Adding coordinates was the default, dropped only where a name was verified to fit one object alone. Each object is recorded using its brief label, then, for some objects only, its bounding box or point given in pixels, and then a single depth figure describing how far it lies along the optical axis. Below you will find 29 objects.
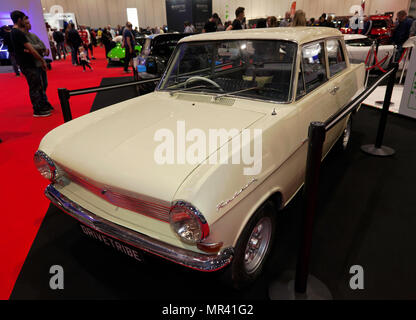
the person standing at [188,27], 12.86
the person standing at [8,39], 9.16
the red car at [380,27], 12.23
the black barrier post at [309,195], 1.48
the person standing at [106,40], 14.45
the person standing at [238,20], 7.62
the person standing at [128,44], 10.12
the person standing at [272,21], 7.92
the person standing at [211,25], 8.92
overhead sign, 28.77
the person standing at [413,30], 7.96
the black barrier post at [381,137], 3.50
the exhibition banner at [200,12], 15.33
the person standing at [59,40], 14.38
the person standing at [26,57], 5.15
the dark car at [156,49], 7.05
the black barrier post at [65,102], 2.71
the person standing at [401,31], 7.90
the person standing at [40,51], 5.45
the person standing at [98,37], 24.52
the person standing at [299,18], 6.11
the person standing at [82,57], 11.23
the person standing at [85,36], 16.25
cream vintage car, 1.50
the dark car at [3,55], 13.24
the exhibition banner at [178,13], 15.39
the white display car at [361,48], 7.44
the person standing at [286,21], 9.98
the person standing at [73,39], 12.11
